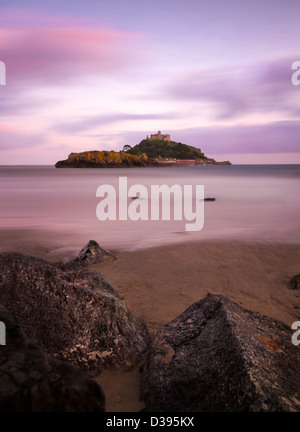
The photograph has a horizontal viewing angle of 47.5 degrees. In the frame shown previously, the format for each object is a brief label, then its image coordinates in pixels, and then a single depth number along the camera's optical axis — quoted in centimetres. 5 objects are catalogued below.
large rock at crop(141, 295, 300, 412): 259
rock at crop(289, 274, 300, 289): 647
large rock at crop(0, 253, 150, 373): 346
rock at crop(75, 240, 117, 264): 809
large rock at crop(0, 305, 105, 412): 228
